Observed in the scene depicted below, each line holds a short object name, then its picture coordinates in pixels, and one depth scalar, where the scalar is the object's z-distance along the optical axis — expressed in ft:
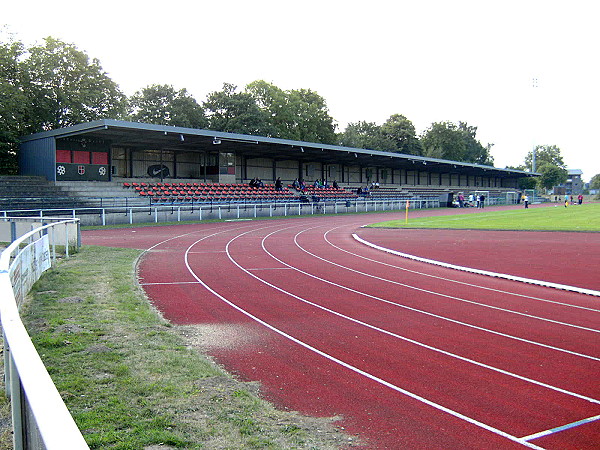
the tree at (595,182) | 517.96
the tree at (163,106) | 207.72
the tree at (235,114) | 212.64
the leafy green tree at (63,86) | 145.69
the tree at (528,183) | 378.36
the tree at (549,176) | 408.05
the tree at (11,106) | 130.41
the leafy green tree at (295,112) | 239.09
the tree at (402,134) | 331.77
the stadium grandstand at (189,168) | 115.96
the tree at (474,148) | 450.71
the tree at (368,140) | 310.24
